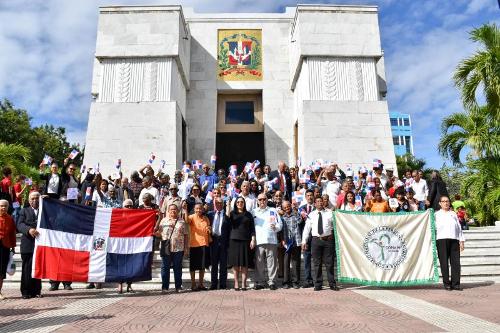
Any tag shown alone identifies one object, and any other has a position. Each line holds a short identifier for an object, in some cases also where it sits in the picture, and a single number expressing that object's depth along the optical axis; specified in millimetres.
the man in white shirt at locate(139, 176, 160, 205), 10148
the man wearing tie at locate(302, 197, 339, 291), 8023
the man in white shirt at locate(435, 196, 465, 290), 7898
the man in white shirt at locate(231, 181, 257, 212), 9203
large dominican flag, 7219
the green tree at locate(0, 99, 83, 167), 31453
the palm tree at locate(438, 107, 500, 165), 14156
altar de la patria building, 17016
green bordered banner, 8109
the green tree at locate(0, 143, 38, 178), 15070
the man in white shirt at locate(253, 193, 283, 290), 8125
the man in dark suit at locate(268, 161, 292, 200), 11391
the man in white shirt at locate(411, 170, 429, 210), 10991
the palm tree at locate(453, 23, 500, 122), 12641
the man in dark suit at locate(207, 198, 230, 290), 8195
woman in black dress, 8055
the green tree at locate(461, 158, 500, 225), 13406
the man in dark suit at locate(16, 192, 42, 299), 7035
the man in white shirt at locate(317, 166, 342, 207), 10570
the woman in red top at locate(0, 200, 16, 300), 7000
